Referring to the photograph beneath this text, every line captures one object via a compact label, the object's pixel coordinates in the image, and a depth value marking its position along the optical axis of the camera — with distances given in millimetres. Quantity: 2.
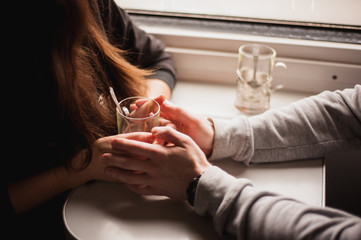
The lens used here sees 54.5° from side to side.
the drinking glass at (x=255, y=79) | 949
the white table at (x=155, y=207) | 591
